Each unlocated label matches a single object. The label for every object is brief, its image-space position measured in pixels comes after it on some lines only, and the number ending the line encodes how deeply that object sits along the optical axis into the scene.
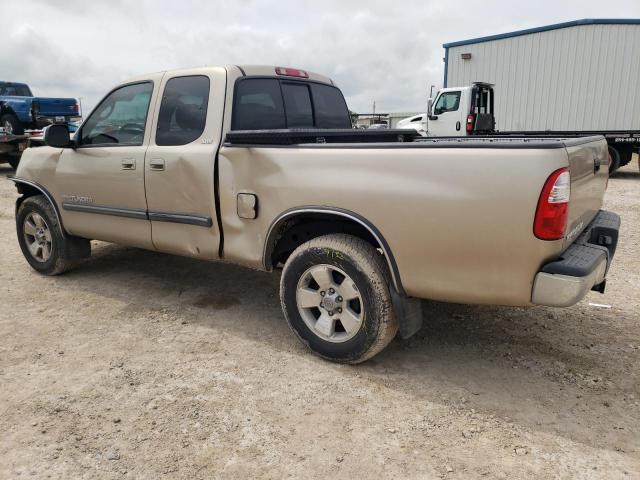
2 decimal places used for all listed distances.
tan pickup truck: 2.49
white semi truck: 12.90
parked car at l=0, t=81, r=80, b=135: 16.66
